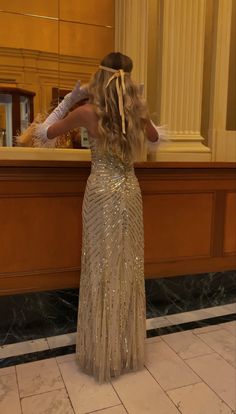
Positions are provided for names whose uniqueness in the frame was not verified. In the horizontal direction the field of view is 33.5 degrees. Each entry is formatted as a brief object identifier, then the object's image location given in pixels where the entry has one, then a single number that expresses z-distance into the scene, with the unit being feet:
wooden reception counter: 8.48
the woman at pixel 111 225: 6.45
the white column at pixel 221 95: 11.25
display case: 10.06
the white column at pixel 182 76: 10.29
